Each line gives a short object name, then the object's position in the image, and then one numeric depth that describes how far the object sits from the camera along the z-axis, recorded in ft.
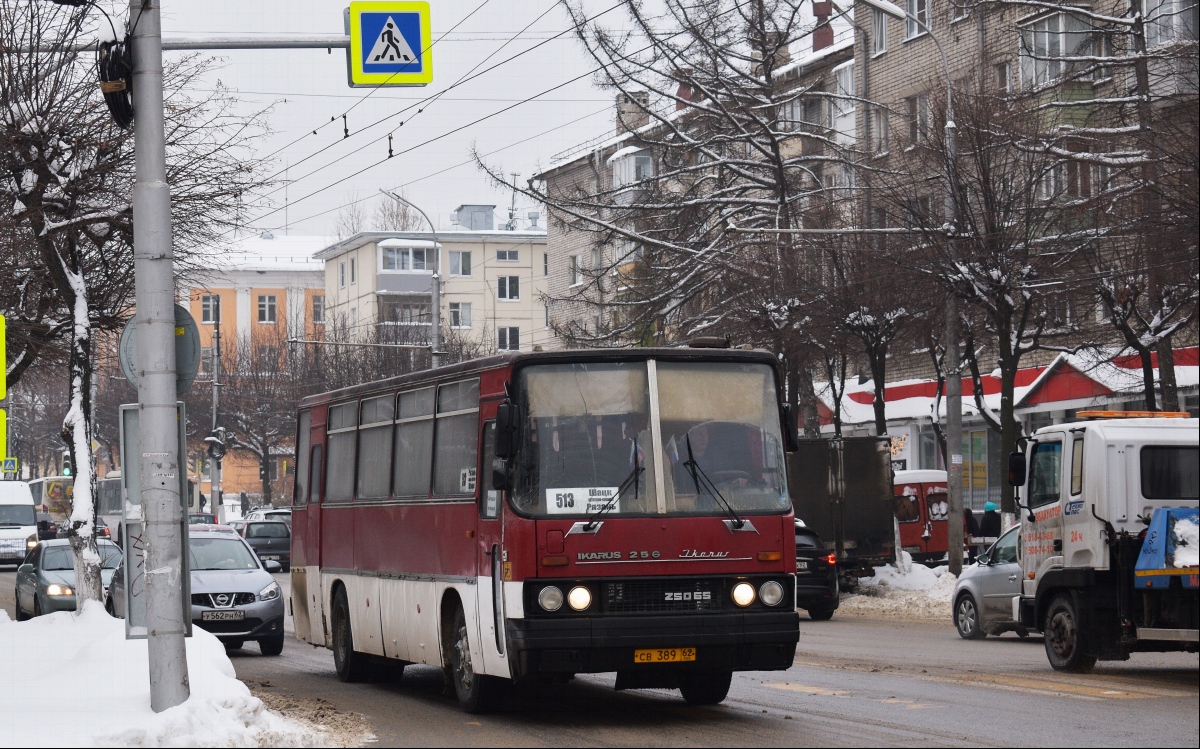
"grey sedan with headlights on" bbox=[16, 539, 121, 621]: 80.84
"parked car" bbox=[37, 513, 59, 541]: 176.89
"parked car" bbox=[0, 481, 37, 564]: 174.09
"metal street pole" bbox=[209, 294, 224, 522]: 207.31
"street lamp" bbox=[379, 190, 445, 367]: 139.64
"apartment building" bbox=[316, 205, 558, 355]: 319.68
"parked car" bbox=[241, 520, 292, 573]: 150.78
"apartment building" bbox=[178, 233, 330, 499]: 327.26
